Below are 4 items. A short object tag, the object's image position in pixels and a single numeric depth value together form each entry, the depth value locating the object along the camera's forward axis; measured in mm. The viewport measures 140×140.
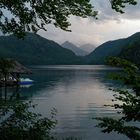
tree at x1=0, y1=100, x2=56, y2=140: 6972
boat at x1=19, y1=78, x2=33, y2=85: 52863
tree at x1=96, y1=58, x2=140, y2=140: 4508
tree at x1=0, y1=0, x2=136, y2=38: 6099
